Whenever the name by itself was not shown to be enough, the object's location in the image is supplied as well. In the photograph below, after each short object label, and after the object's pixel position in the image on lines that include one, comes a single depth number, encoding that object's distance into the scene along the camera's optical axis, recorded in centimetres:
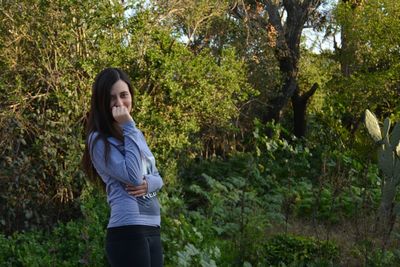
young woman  322
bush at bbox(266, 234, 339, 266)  625
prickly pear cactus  723
